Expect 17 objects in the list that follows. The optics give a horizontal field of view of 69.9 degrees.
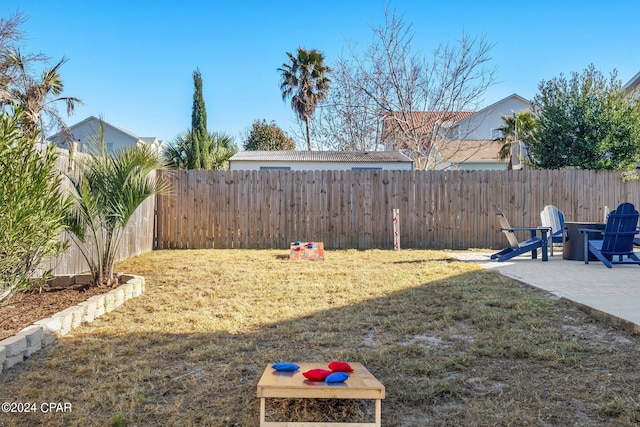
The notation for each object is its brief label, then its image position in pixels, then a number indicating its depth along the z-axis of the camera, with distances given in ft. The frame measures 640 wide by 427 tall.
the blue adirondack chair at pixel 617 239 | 23.67
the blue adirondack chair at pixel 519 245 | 26.78
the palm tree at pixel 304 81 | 81.82
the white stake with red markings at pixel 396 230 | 33.68
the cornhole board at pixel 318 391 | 7.36
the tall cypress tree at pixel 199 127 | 65.10
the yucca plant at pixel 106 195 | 17.31
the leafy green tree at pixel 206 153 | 65.05
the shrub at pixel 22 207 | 11.39
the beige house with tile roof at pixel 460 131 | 51.70
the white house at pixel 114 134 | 104.73
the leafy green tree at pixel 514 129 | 65.51
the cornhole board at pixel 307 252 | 28.25
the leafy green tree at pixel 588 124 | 39.50
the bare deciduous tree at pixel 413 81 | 49.06
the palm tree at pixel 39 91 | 51.80
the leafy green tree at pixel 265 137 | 99.86
